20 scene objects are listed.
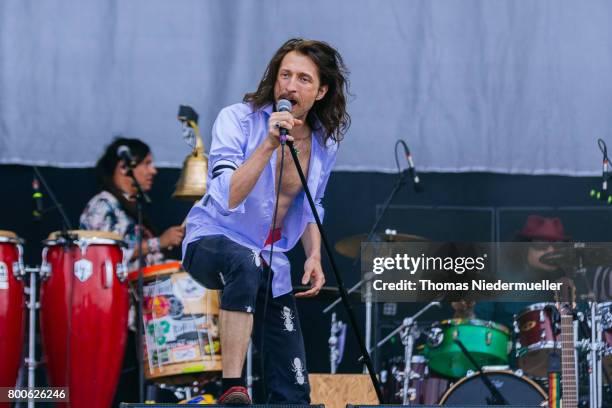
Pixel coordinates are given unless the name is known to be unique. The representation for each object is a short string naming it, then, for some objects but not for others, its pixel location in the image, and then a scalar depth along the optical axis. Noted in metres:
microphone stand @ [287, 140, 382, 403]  7.29
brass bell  11.72
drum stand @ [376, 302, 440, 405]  12.66
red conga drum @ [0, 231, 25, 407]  10.88
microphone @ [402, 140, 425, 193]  11.72
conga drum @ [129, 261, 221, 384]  11.72
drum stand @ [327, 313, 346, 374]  12.61
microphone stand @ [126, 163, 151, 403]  11.30
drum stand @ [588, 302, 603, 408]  11.56
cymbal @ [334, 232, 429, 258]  12.26
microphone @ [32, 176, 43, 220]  11.78
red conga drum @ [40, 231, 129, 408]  11.07
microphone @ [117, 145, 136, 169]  11.06
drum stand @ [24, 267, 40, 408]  11.41
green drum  12.40
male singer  7.74
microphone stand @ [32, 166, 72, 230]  11.31
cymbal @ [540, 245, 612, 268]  11.60
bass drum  11.80
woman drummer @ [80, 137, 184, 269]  12.38
